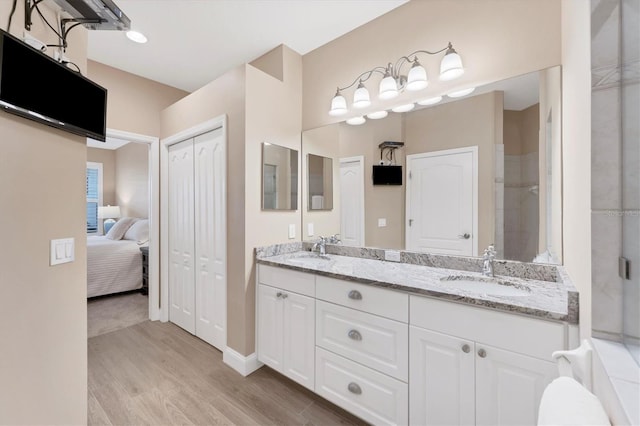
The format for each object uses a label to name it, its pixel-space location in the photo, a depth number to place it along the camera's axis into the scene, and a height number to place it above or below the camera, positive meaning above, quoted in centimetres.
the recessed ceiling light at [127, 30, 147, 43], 229 +149
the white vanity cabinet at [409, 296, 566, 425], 105 -63
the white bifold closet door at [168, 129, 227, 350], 241 -23
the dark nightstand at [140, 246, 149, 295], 409 -86
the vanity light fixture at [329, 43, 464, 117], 171 +93
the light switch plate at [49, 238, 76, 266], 120 -17
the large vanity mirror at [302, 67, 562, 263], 153 +24
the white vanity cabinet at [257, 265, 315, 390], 178 -77
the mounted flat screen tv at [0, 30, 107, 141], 99 +51
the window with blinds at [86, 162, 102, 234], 650 +44
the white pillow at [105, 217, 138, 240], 504 -30
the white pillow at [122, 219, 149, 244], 474 -35
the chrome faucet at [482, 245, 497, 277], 160 -28
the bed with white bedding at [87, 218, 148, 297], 374 -78
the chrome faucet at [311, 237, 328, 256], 233 -28
